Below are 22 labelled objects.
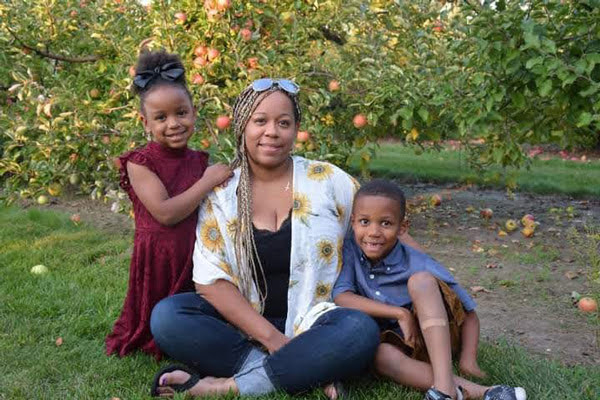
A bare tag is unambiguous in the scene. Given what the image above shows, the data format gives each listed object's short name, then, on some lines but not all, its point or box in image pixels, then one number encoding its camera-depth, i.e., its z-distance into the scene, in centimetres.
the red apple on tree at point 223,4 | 437
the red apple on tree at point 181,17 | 462
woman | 271
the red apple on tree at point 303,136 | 438
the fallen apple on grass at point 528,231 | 540
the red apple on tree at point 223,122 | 421
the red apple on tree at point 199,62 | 451
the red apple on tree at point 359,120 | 480
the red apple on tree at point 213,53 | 452
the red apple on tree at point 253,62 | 461
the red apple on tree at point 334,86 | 475
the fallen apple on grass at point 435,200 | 642
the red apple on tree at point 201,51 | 457
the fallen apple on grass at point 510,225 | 561
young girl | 296
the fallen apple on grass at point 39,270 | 449
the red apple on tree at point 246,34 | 454
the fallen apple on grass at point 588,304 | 368
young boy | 260
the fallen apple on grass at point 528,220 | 548
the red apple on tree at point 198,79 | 446
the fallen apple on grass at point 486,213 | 601
